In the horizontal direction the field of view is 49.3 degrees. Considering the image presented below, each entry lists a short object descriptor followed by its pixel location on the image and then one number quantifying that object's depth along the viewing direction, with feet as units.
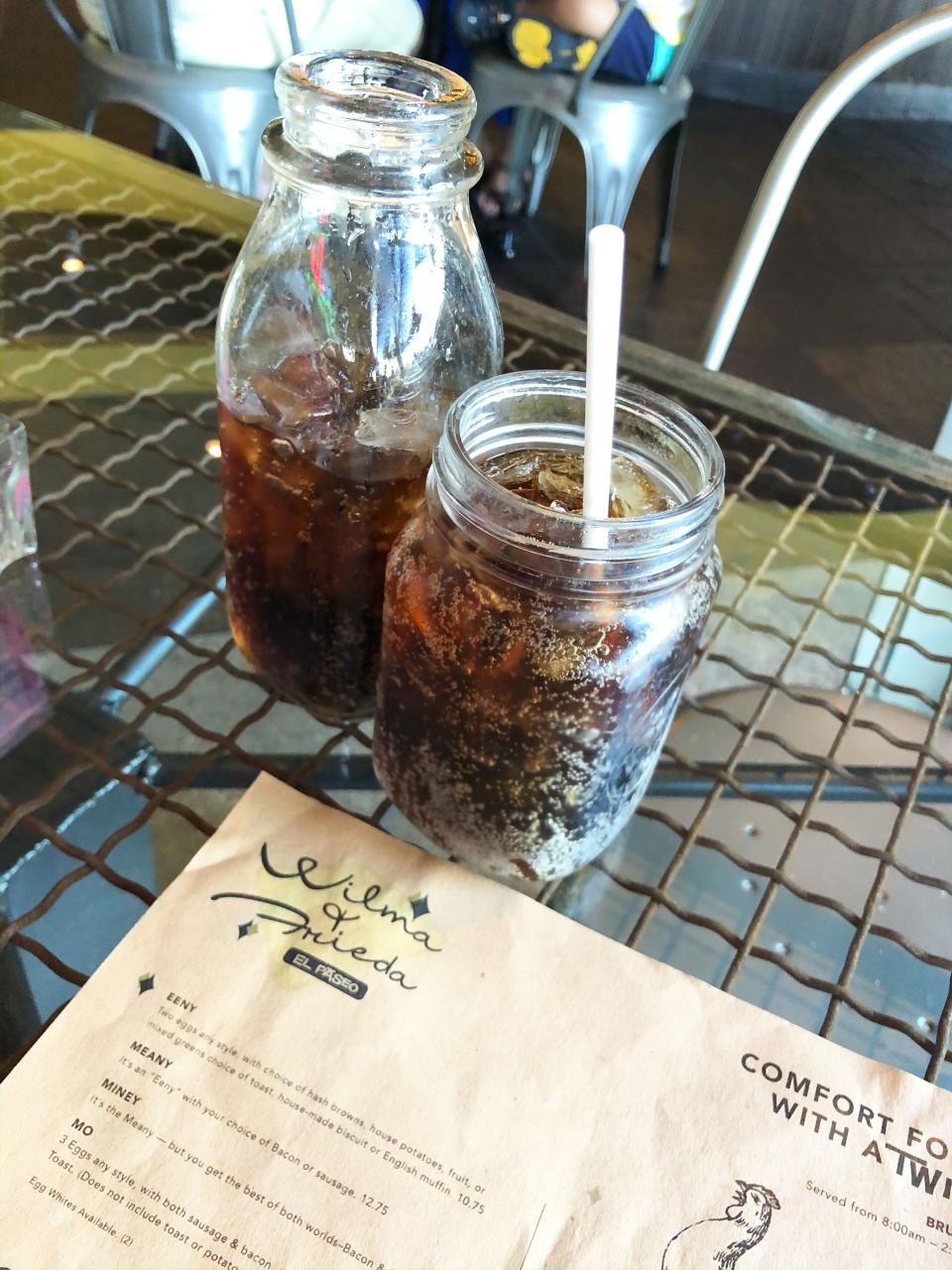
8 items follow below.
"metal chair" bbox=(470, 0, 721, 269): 5.39
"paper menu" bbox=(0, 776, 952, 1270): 1.07
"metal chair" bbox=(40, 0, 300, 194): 4.41
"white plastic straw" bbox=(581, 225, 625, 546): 1.03
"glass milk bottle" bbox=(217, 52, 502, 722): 1.23
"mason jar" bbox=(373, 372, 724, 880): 1.15
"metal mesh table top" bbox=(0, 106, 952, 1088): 1.39
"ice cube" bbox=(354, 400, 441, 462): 1.37
